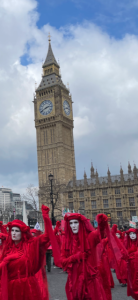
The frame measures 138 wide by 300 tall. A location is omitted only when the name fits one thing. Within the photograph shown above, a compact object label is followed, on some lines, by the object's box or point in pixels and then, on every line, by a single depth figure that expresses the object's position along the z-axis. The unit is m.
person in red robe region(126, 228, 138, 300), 6.68
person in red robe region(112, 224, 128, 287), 9.48
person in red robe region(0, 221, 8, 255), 6.07
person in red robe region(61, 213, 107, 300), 4.76
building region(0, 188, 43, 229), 33.12
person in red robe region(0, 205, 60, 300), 4.03
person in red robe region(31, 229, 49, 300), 4.42
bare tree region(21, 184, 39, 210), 39.29
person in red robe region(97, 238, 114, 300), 6.97
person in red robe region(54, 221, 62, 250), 6.49
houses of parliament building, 60.47
